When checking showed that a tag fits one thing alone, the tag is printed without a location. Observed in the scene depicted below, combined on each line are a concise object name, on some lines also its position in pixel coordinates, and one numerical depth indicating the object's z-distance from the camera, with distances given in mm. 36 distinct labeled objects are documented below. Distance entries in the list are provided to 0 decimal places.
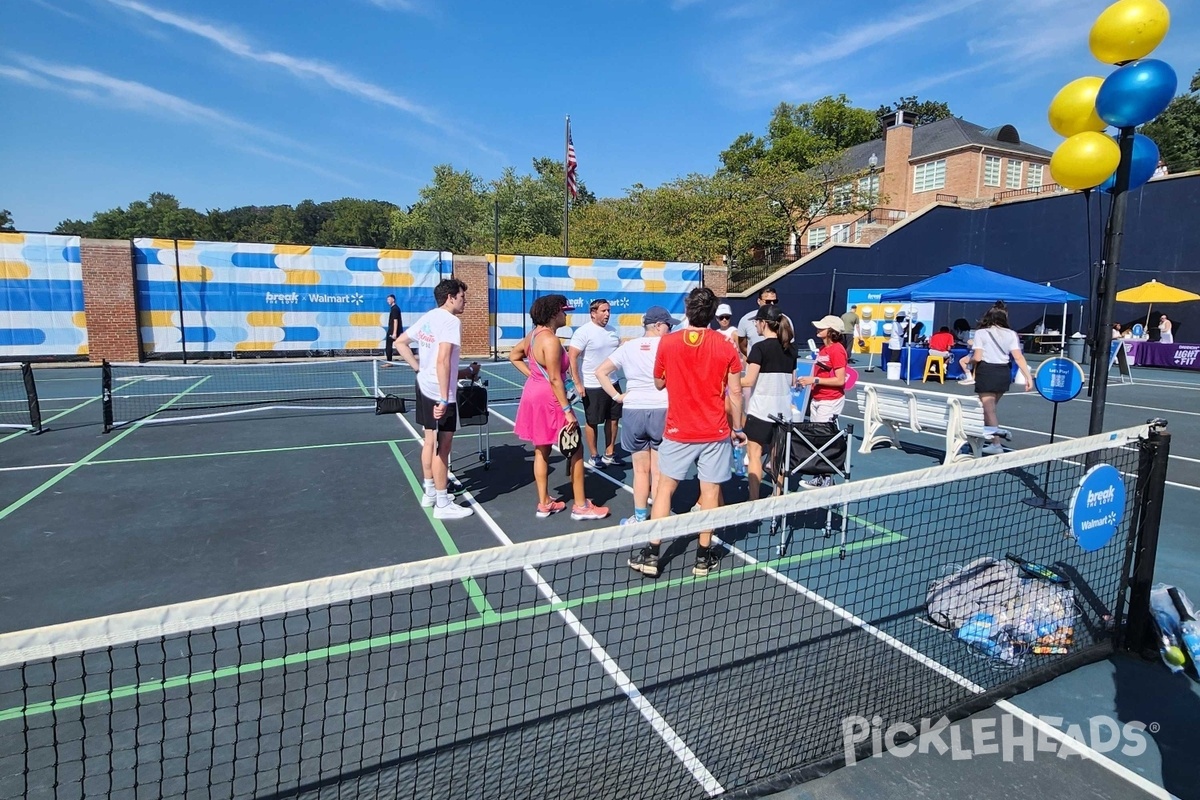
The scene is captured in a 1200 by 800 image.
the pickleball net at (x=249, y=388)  11008
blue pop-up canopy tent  13852
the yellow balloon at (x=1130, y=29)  4457
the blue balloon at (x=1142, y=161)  5145
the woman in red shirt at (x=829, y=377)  6227
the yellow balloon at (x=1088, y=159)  5012
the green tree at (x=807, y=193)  30609
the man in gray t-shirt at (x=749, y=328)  7387
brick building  39094
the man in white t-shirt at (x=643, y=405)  5012
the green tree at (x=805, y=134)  46781
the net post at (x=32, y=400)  8938
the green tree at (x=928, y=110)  70625
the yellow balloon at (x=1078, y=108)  5227
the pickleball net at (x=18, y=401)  8969
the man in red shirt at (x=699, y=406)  4410
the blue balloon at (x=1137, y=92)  4465
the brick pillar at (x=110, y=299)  17234
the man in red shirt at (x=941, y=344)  16234
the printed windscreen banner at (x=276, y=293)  18172
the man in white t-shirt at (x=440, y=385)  5395
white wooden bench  7418
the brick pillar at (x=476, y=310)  21328
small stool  16062
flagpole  27120
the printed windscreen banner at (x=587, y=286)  22016
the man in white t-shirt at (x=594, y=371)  6551
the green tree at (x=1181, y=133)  40700
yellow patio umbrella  20609
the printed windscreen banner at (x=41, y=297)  16672
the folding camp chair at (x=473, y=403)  6867
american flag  27266
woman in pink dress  5512
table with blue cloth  16469
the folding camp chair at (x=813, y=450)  5301
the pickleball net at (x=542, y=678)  2697
